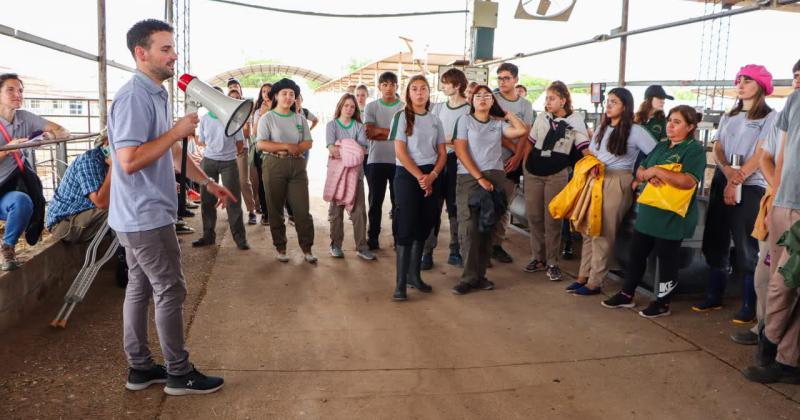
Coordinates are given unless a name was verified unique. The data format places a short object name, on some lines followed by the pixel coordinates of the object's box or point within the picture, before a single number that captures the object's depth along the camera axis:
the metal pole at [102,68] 5.32
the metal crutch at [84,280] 3.93
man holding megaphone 2.77
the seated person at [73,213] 4.58
